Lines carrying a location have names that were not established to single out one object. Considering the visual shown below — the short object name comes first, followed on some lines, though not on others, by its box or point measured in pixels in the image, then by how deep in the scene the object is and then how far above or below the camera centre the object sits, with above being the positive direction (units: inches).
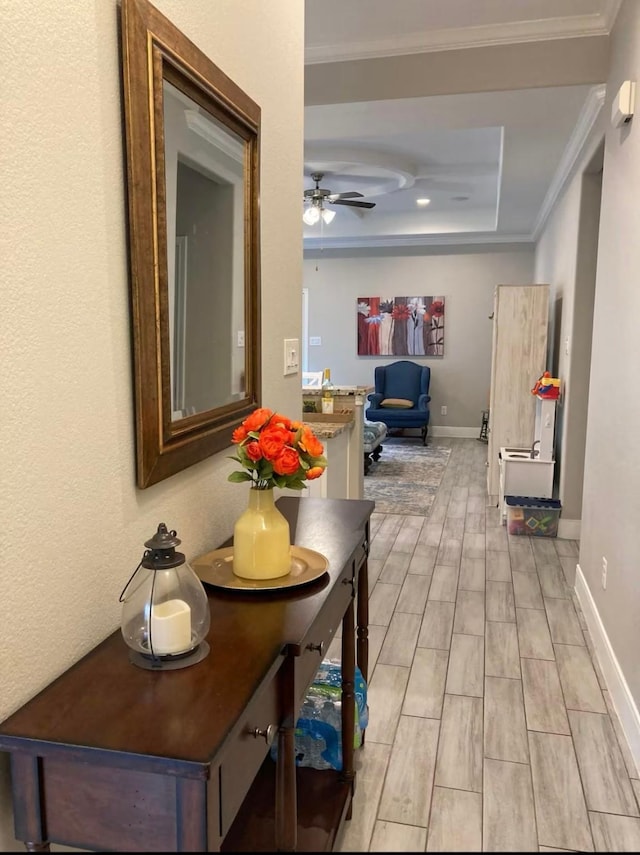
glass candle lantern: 40.0 -17.4
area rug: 210.8 -56.0
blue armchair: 327.0 -34.1
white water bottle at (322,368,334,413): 176.9 -18.4
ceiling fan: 228.7 +45.2
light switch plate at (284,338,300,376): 84.3 -3.5
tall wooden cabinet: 200.1 -9.1
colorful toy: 181.6 -15.7
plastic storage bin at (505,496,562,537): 173.6 -48.5
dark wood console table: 32.4 -21.0
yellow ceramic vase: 53.4 -17.4
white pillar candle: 39.9 -18.3
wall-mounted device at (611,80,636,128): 97.7 +34.8
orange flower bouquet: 52.1 -9.9
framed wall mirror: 46.2 +7.0
